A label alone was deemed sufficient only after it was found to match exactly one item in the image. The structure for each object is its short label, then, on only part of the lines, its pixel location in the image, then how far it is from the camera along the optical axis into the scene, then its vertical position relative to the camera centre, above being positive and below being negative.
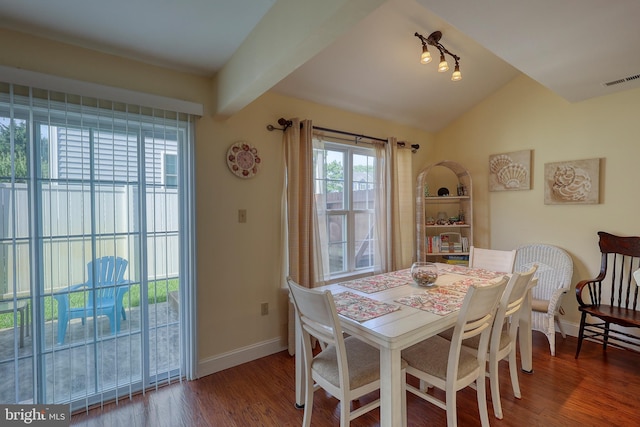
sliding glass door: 1.67 -0.21
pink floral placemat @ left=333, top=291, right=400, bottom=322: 1.52 -0.54
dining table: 1.31 -0.55
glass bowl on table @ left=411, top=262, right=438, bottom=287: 2.03 -0.45
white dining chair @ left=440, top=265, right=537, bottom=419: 1.69 -0.83
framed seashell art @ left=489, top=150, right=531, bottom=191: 3.18 +0.43
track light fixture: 2.14 +1.37
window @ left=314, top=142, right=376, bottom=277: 3.05 +0.06
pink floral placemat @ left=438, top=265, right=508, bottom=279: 2.31 -0.52
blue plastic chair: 1.80 -0.52
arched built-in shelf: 3.52 -0.02
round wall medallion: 2.37 +0.43
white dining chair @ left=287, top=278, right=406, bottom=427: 1.39 -0.81
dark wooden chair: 2.48 -0.73
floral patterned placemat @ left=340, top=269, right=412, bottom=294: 2.00 -0.53
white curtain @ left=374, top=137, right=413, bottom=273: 3.30 +0.00
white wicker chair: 2.60 -0.71
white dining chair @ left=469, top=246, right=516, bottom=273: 2.53 -0.46
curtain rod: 2.59 +0.79
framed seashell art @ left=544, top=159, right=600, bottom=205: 2.77 +0.26
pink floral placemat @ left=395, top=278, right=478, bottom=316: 1.61 -0.54
